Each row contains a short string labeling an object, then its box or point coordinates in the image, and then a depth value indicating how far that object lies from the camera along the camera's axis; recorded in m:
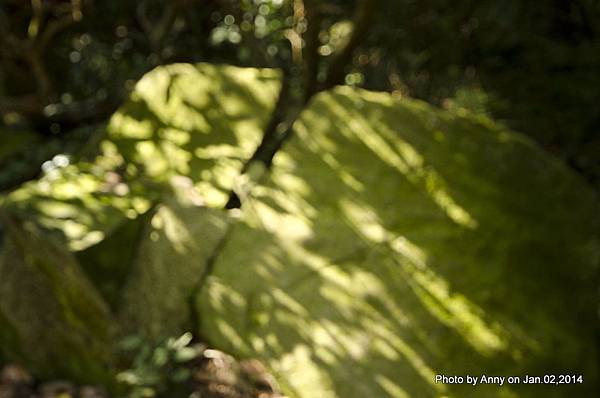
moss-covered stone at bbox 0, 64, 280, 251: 4.31
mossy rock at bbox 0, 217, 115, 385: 3.90
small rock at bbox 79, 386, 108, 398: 3.94
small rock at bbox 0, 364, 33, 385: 4.20
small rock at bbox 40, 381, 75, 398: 4.00
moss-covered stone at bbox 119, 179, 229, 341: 3.88
